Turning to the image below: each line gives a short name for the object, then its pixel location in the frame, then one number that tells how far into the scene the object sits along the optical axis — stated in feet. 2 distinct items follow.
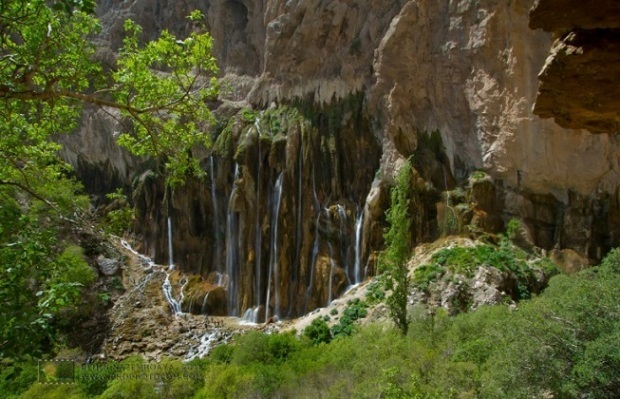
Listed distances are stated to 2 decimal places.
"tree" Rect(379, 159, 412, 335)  68.44
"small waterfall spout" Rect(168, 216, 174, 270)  120.47
